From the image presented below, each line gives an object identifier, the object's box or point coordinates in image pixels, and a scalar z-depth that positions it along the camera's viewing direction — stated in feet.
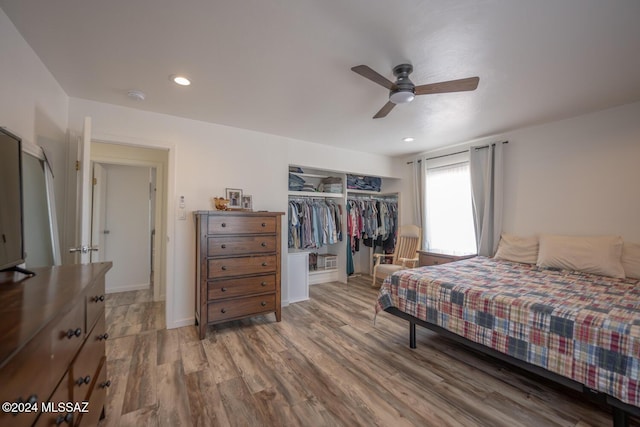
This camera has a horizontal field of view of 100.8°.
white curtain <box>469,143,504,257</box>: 11.56
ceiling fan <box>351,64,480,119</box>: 5.88
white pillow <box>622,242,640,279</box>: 7.97
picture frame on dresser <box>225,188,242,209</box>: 10.55
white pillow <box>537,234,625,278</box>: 8.23
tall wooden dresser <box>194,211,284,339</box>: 8.66
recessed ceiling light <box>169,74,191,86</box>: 6.90
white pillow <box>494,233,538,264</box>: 10.16
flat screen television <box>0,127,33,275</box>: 3.69
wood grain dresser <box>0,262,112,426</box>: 1.93
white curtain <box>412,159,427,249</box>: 14.69
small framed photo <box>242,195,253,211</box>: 10.84
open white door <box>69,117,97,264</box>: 6.50
